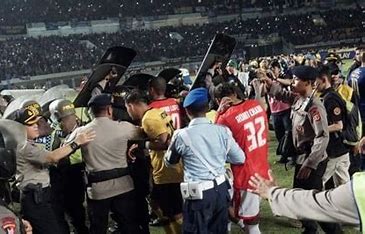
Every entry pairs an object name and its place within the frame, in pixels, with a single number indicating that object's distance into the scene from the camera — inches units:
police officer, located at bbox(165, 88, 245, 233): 197.2
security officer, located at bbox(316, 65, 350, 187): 248.7
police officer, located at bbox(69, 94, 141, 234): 213.8
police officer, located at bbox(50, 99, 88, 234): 238.8
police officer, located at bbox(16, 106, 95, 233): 193.5
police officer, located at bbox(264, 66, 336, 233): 222.4
